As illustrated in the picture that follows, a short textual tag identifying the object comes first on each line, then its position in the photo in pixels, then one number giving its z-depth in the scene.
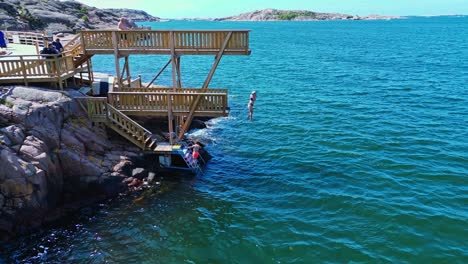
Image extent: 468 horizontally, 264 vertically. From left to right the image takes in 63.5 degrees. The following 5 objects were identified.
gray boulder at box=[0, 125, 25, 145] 17.55
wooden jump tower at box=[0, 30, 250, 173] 21.03
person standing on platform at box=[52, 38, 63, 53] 22.92
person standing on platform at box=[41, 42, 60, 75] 21.12
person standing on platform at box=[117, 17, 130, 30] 23.94
